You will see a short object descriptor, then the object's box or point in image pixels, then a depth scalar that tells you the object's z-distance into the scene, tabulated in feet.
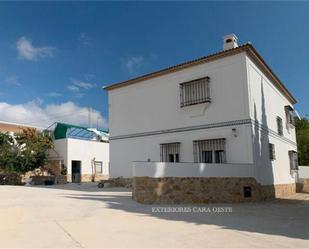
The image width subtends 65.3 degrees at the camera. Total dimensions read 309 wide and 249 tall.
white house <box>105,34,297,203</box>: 33.47
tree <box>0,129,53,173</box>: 62.81
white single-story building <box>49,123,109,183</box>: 73.58
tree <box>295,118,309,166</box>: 83.05
